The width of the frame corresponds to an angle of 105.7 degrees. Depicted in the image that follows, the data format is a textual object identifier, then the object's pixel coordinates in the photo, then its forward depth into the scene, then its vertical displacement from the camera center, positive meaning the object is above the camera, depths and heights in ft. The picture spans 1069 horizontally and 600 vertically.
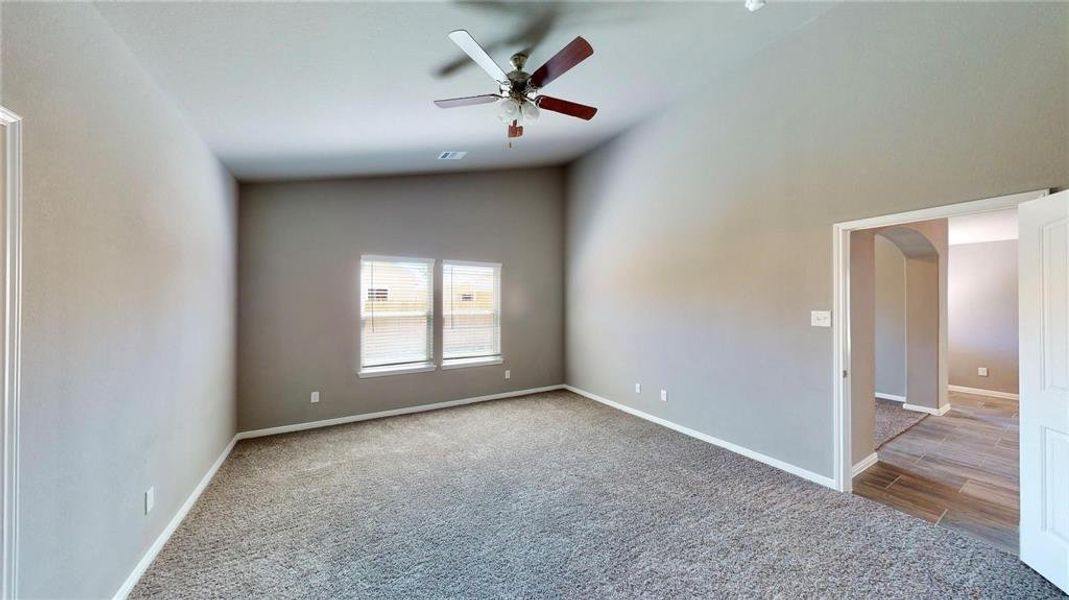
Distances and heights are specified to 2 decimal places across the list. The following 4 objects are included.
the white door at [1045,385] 6.37 -1.40
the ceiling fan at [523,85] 6.97 +4.37
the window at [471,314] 17.35 -0.52
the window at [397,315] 15.60 -0.52
